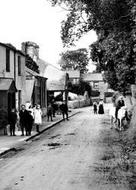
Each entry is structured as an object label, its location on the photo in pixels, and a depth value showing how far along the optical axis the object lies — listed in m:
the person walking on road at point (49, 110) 35.69
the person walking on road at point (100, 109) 49.92
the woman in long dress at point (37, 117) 24.68
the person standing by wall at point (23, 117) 22.59
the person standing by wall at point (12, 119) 22.28
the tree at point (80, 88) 94.99
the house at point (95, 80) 129.45
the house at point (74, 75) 116.94
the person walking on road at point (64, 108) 38.11
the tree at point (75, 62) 121.66
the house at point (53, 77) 52.69
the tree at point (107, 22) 14.61
